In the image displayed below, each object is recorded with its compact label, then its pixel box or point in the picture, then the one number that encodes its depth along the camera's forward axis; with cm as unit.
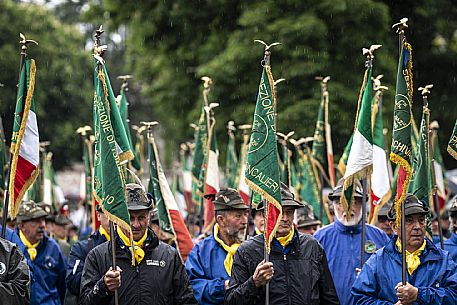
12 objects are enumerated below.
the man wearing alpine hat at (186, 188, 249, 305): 1802
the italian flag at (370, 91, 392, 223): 2289
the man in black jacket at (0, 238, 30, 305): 1421
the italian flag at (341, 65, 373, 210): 1844
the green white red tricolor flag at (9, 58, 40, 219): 1819
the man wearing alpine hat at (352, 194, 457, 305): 1565
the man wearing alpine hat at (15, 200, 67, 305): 2167
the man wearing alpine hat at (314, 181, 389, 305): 1911
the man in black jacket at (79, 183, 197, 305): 1575
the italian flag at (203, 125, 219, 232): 2562
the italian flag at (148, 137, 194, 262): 2217
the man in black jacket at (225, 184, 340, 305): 1574
